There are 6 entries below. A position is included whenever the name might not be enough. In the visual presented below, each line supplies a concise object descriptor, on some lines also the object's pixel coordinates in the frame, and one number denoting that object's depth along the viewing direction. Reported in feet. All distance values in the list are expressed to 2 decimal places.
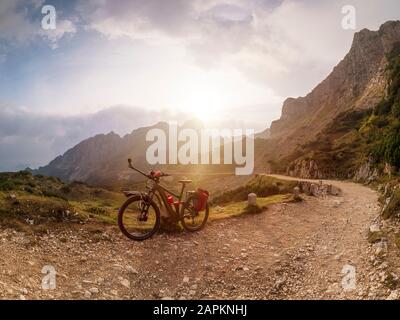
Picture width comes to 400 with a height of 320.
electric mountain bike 41.27
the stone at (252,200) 65.38
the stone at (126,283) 31.92
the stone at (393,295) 26.36
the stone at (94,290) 30.04
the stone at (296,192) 83.14
